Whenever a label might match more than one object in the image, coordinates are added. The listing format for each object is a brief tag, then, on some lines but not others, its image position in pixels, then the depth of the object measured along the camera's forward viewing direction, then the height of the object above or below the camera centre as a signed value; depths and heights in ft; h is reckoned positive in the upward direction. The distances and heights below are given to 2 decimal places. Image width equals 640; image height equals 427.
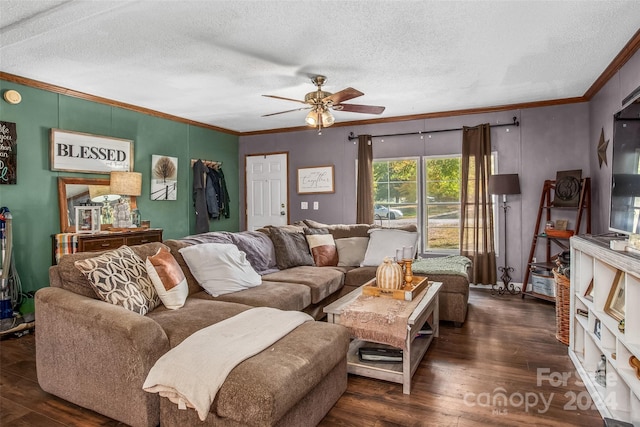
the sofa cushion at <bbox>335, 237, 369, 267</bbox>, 13.93 -1.78
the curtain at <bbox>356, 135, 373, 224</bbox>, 18.79 +1.03
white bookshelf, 5.83 -2.34
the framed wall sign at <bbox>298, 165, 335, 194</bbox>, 19.97 +1.27
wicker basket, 9.96 -2.83
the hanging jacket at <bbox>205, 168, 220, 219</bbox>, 19.54 +0.49
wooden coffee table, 7.61 -3.55
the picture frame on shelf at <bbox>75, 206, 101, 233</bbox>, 13.26 -0.56
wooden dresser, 12.38 -1.31
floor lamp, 15.35 +0.63
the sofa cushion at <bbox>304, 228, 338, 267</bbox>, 13.73 -1.67
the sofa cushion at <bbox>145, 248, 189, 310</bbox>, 8.10 -1.71
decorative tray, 8.74 -2.12
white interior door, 21.22 +0.76
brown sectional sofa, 5.16 -2.54
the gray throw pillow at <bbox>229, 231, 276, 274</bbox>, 11.87 -1.50
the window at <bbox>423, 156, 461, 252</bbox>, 17.47 +0.01
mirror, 13.19 +0.26
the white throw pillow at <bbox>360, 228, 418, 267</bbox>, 13.33 -1.45
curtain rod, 16.20 +3.43
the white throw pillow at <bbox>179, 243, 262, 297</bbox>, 9.52 -1.72
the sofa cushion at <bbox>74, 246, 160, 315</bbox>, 7.18 -1.54
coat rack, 19.44 +2.16
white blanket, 5.21 -2.33
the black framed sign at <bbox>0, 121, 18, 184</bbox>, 11.63 +1.59
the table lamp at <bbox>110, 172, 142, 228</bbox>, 14.25 +0.52
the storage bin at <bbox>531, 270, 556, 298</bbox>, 14.34 -3.15
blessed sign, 13.16 +1.94
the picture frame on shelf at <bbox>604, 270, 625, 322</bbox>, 6.92 -1.82
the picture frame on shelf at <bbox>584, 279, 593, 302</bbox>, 8.51 -2.03
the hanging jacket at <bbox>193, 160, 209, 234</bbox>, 18.95 +0.22
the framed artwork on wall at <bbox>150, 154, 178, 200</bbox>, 16.84 +1.21
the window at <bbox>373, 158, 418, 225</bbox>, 18.26 +0.62
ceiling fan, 12.23 +3.25
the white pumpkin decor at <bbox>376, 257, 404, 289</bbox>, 9.06 -1.78
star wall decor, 12.76 +1.90
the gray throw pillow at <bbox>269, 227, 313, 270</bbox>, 12.95 -1.65
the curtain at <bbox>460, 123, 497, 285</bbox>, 16.33 -0.17
